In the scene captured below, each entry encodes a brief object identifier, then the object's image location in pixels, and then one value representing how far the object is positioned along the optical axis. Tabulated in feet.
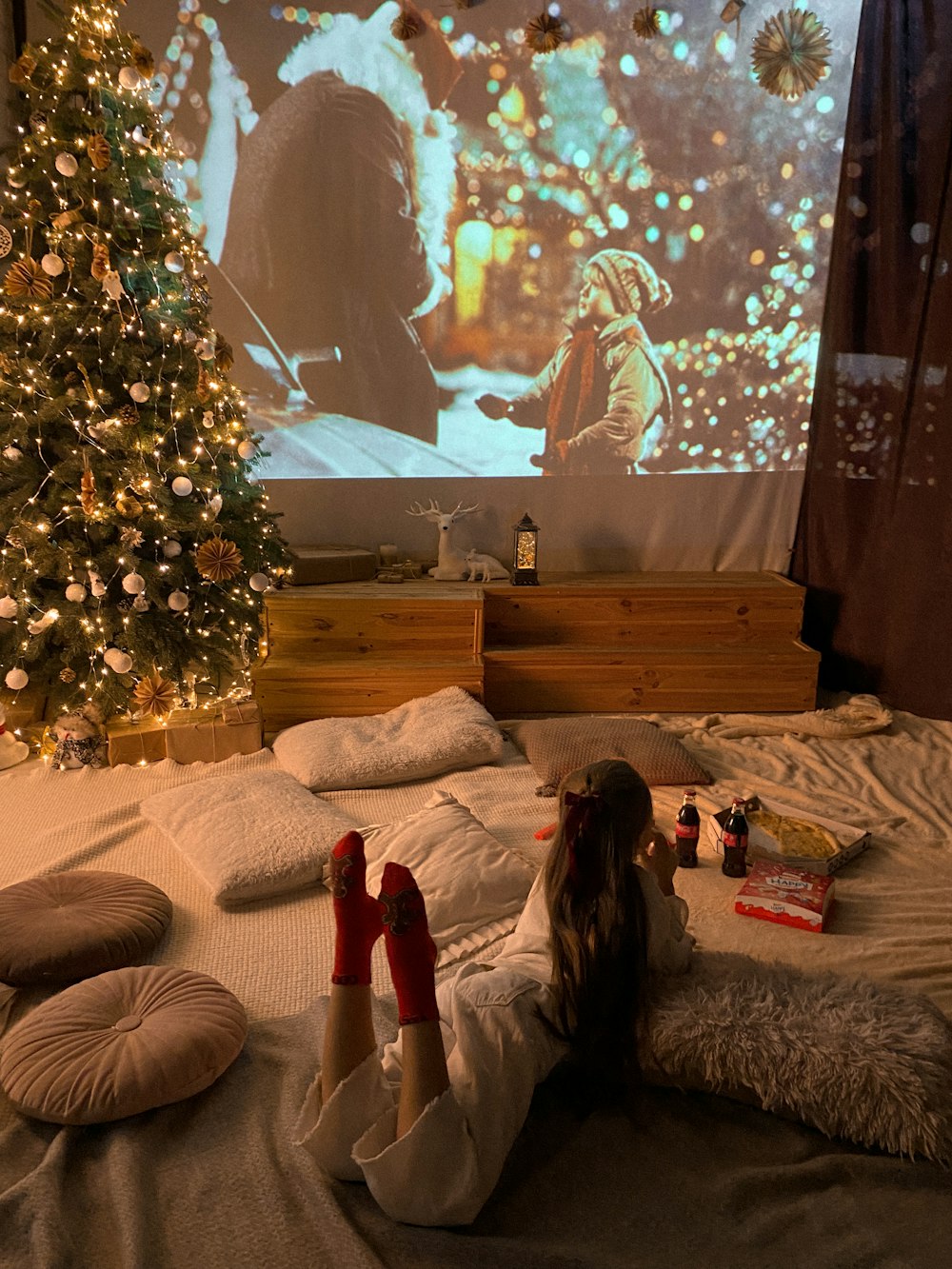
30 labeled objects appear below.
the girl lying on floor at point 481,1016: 4.27
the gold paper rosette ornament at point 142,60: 9.50
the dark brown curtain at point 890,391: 11.19
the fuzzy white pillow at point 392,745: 9.55
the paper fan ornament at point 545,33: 11.96
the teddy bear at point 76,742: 9.89
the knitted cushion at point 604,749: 9.66
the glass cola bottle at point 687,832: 7.84
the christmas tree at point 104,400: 9.46
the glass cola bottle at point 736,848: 7.72
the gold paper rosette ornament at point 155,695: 10.00
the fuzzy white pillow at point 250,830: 7.50
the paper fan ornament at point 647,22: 11.96
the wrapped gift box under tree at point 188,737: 10.05
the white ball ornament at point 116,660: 9.50
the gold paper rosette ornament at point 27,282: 9.27
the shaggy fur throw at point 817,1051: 4.87
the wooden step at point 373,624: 11.53
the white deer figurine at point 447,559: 12.57
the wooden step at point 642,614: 12.22
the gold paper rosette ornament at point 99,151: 9.21
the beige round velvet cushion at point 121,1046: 4.93
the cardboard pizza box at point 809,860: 7.73
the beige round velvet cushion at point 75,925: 6.14
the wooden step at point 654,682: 11.93
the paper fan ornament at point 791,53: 12.10
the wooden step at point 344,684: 11.01
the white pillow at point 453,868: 7.00
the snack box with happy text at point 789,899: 6.95
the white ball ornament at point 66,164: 9.06
